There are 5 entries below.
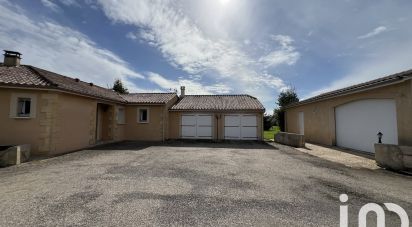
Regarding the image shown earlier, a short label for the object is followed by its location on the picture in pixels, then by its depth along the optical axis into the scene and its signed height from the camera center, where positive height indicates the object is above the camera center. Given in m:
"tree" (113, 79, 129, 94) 31.41 +5.67
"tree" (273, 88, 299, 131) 30.64 +4.05
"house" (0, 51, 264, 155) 9.69 +0.65
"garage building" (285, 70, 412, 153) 8.56 +0.59
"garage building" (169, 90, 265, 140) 17.61 +0.29
